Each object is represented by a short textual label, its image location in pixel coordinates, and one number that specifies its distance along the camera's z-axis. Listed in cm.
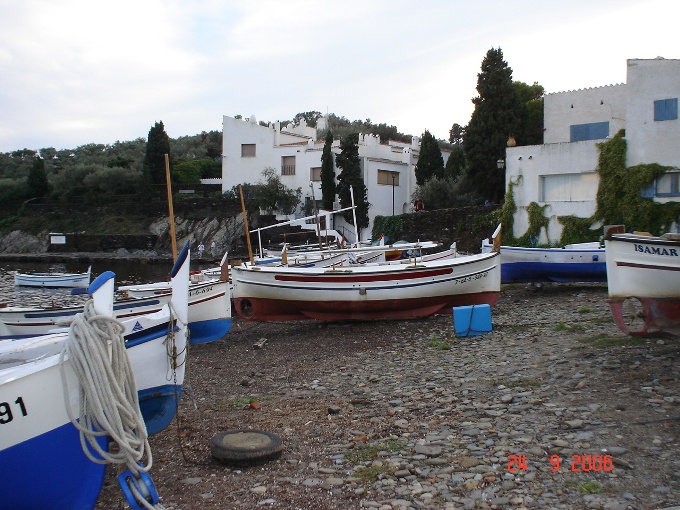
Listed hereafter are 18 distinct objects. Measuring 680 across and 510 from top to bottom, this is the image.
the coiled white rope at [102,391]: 488
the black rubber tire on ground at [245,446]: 613
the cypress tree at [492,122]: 3341
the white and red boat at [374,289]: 1518
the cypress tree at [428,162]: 4553
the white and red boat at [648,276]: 830
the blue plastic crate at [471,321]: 1256
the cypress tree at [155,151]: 5700
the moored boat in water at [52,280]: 3256
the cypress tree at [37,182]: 6347
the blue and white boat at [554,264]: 1788
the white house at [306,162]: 4506
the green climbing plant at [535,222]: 2580
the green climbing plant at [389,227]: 3612
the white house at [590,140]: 2231
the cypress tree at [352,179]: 4291
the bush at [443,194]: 3719
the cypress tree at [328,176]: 4488
